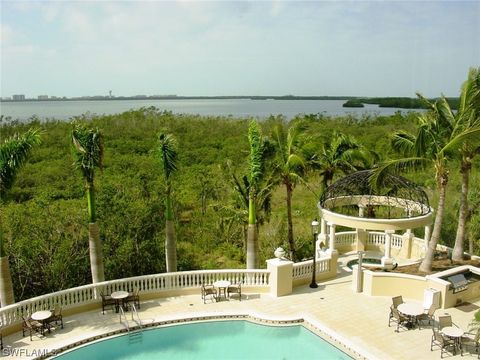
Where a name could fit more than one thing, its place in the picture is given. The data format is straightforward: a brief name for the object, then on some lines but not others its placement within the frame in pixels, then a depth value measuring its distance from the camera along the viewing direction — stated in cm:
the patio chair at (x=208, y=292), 1724
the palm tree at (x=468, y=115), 1770
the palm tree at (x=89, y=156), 1593
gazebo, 1994
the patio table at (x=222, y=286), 1714
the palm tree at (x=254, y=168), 1862
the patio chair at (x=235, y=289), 1753
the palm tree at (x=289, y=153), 2070
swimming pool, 1388
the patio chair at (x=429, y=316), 1515
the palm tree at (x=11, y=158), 1406
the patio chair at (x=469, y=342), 1360
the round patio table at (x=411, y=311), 1476
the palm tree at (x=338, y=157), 2477
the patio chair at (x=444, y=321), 1402
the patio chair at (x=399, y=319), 1498
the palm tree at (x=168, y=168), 1777
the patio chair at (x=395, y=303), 1528
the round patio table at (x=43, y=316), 1420
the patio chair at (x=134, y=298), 1646
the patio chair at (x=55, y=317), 1473
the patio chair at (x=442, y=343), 1326
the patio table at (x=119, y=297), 1590
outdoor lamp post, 1834
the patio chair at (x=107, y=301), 1611
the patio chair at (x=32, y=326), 1432
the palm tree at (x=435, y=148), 1777
